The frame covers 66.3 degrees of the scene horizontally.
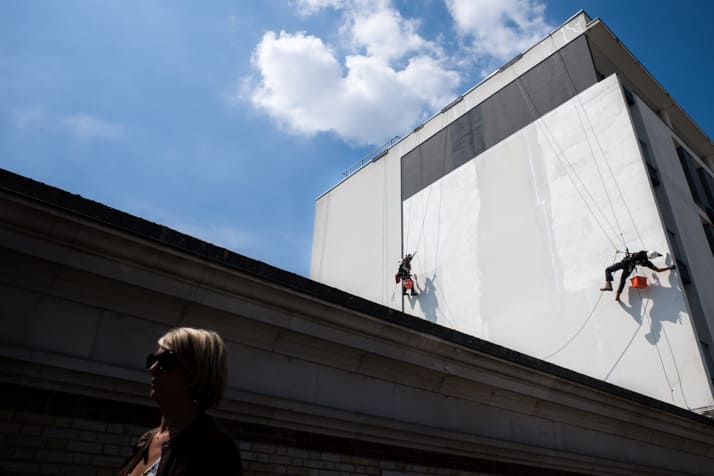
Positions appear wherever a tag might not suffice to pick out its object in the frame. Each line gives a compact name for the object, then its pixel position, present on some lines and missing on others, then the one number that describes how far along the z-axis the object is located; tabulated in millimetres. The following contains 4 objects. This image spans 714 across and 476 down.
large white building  16750
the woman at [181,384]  2715
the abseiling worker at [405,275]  24859
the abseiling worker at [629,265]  16344
